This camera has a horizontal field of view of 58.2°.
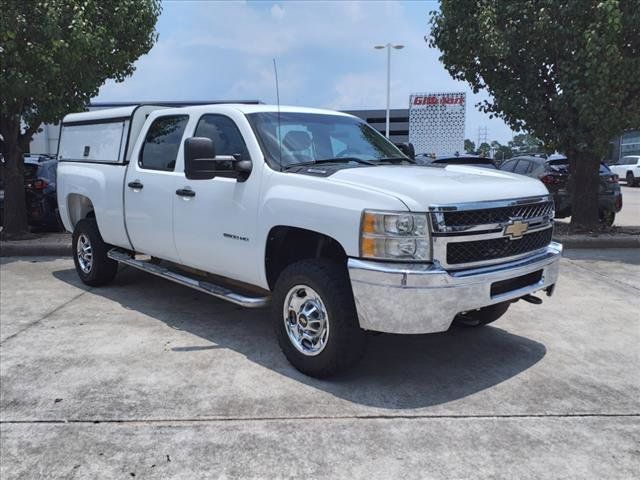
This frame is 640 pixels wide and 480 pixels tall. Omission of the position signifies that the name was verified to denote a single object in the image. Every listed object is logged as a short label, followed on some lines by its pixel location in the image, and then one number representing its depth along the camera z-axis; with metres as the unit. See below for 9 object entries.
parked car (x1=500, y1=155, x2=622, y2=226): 11.38
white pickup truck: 3.60
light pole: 35.67
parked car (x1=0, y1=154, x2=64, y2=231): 10.85
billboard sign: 52.03
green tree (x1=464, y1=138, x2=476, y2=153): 87.57
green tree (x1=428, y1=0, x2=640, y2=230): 8.86
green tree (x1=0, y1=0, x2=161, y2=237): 8.45
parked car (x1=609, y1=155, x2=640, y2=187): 29.66
